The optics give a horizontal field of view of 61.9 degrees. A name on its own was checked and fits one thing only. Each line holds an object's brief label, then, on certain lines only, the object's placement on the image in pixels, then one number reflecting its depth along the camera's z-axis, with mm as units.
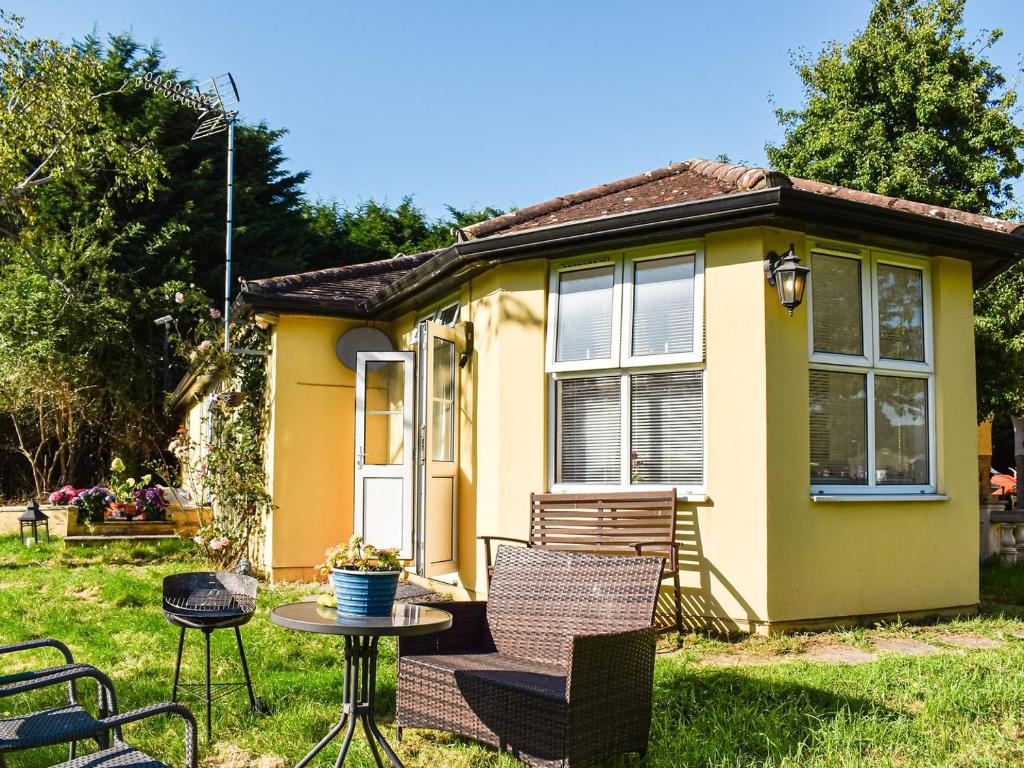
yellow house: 6297
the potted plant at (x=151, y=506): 13281
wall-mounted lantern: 6129
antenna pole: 10624
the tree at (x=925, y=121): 13852
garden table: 3414
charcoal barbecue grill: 4320
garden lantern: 12039
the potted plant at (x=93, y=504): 12555
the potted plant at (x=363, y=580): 3604
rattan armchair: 3529
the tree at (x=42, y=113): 10508
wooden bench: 6355
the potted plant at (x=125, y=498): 13000
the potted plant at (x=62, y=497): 13906
